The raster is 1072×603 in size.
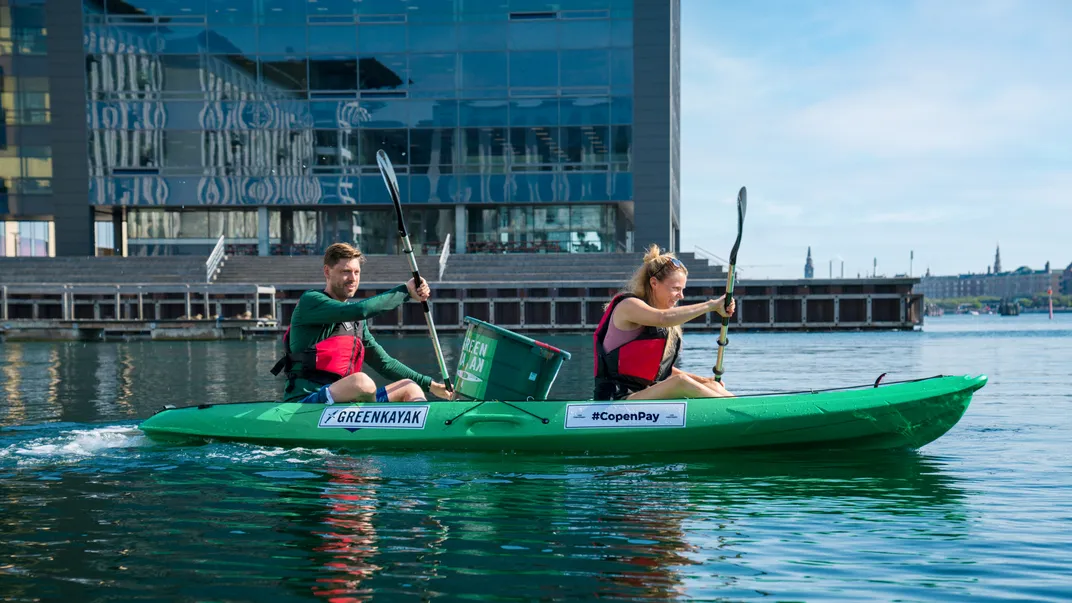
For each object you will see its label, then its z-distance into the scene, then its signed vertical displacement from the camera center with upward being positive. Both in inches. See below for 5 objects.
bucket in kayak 368.2 -33.2
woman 337.1 -22.4
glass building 1742.1 +290.6
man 348.2 -26.0
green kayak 347.9 -52.5
